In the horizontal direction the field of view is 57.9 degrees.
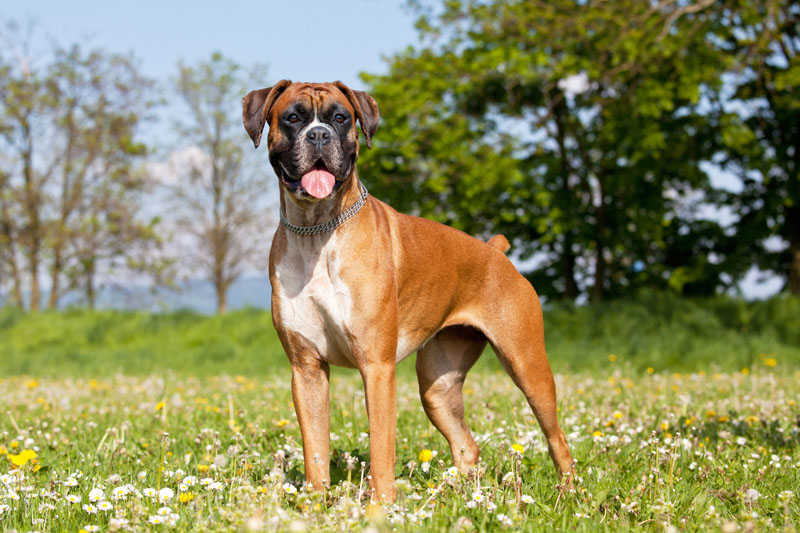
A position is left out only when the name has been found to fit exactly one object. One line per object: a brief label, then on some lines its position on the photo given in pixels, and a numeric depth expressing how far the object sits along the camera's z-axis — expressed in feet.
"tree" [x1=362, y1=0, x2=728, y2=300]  50.80
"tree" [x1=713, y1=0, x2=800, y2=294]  49.96
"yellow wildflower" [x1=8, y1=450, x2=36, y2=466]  11.74
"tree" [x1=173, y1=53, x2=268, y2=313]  93.45
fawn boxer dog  11.38
